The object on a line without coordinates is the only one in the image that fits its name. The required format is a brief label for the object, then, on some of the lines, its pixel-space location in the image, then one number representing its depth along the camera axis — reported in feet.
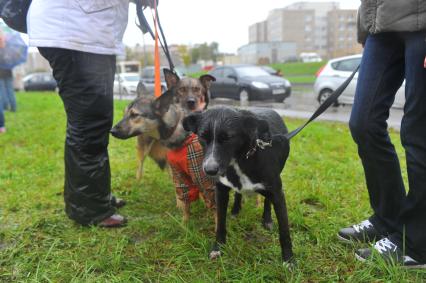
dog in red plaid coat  8.92
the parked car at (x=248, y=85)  45.70
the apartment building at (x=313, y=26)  293.64
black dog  6.17
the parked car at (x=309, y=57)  203.19
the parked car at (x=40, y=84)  101.09
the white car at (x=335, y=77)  36.62
